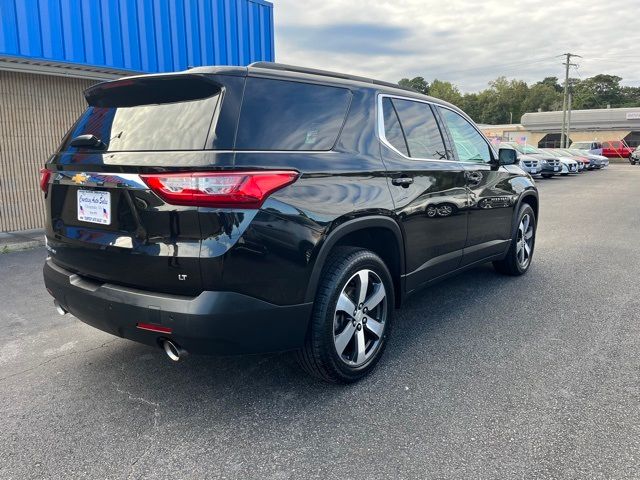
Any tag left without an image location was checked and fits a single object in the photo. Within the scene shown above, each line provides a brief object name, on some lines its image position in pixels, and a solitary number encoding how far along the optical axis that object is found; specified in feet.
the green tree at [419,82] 371.70
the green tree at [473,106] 337.52
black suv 7.85
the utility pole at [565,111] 162.40
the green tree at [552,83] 376.48
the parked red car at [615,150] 135.23
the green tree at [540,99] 322.96
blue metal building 25.68
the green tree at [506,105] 333.21
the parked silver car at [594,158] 95.95
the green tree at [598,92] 294.33
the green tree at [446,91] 340.04
